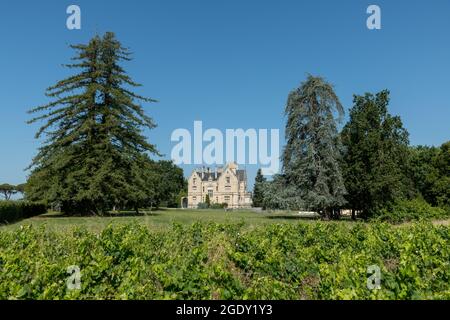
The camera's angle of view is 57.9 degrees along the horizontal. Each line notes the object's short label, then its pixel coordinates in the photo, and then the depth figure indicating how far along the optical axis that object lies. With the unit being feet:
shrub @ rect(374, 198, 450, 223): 96.17
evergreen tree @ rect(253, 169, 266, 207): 303.48
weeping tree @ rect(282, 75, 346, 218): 120.26
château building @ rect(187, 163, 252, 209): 331.16
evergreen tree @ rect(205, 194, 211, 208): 318.57
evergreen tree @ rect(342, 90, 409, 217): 125.39
